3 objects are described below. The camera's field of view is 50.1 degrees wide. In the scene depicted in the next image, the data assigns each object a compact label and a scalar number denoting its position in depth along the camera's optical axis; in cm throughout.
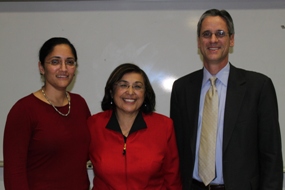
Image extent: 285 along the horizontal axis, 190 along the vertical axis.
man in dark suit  156
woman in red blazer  168
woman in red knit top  149
